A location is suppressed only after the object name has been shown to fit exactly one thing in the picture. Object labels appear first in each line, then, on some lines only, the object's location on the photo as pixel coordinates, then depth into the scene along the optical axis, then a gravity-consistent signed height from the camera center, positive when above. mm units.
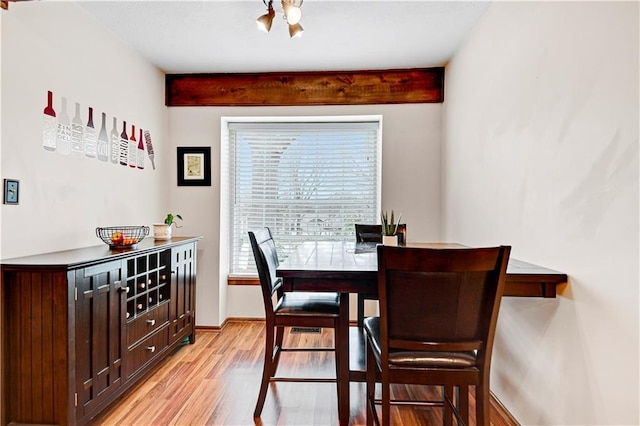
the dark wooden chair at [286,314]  1968 -593
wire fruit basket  2324 -172
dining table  1557 -307
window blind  3727 +339
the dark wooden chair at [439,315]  1279 -398
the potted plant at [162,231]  2961 -174
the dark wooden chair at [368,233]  3104 -191
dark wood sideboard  1699 -639
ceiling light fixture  1843 +1067
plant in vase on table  2404 -157
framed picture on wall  3607 +464
